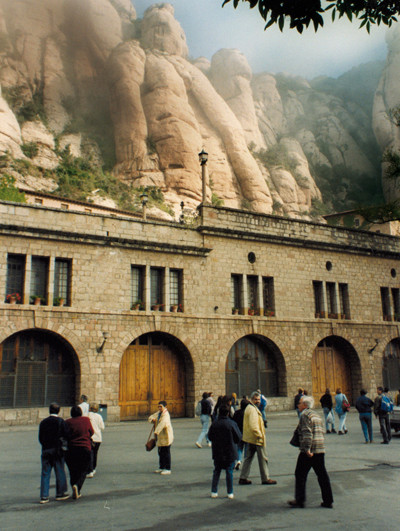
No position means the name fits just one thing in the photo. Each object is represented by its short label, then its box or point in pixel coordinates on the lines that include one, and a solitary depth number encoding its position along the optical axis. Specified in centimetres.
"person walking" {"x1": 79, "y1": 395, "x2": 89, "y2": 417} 1048
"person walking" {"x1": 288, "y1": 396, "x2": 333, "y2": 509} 705
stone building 1872
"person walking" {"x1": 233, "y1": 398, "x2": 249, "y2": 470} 1007
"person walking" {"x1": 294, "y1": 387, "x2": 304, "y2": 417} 1771
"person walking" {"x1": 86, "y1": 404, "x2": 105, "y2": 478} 945
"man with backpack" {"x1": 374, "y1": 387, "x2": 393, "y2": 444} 1408
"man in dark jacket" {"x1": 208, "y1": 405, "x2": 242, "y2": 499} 770
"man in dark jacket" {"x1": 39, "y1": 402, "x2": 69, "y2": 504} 770
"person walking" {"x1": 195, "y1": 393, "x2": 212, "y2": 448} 1334
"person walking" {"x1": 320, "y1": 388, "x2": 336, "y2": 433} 1656
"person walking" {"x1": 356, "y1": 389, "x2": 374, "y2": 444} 1380
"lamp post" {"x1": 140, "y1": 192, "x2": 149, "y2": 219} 2575
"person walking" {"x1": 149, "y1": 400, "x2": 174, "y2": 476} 948
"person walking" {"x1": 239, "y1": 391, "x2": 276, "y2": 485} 870
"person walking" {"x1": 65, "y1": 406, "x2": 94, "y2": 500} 770
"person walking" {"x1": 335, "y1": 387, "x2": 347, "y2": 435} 1596
